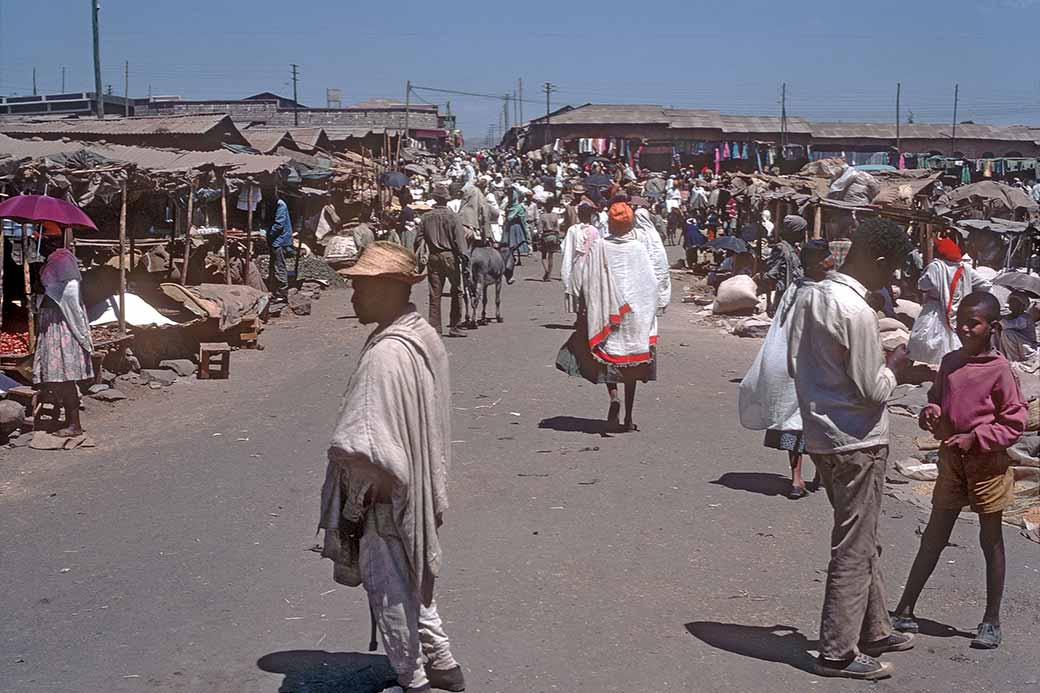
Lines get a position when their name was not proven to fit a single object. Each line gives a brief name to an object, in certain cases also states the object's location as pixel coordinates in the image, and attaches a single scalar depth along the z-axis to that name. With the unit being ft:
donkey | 56.18
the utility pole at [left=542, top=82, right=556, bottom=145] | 201.51
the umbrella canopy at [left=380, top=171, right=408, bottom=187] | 80.13
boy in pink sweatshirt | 16.74
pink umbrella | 32.30
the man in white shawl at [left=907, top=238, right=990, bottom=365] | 37.01
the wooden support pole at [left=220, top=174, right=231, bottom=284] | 52.93
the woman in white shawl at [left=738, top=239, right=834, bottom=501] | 24.88
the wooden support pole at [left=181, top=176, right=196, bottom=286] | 48.59
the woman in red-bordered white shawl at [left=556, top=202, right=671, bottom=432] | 31.09
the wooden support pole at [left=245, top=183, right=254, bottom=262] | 57.31
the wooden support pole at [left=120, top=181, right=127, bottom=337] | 40.47
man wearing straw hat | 13.32
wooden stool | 42.24
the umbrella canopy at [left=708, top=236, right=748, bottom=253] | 71.67
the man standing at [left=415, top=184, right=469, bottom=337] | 51.96
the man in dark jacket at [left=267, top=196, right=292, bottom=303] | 63.93
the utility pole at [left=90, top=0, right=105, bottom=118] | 142.42
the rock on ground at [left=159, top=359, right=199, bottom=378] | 43.04
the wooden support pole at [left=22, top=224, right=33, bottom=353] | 36.24
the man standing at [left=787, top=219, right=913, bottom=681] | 15.44
